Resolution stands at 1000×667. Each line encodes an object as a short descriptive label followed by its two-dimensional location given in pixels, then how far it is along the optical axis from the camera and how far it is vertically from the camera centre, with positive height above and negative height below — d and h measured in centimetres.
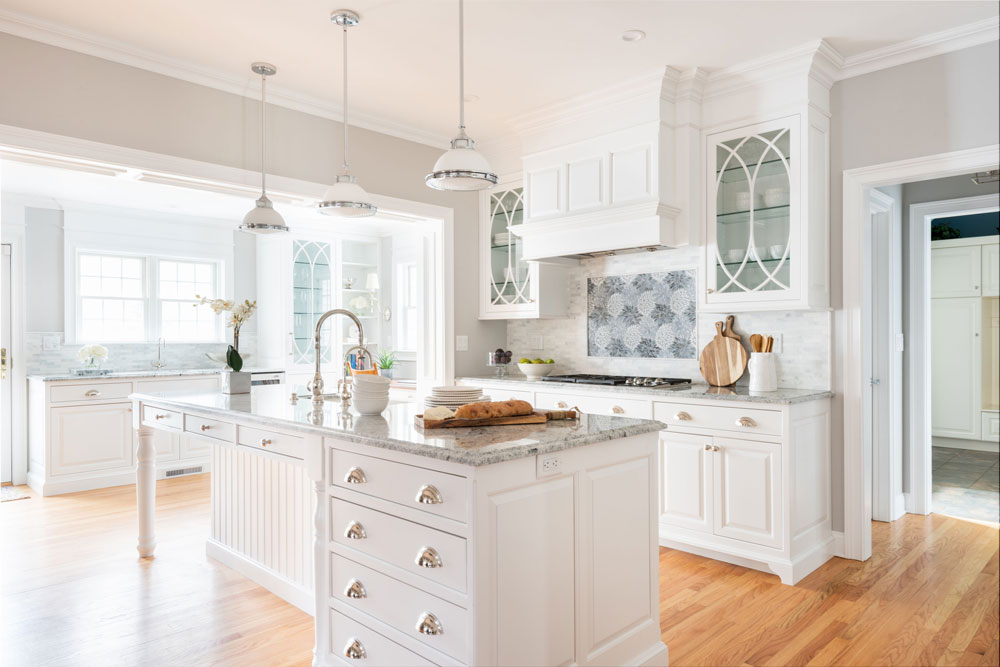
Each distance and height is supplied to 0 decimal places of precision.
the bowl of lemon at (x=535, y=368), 473 -23
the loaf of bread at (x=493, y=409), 227 -26
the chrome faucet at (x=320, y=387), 294 -23
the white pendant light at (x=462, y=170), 243 +62
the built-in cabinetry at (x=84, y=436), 518 -80
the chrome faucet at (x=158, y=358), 641 -20
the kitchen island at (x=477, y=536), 185 -63
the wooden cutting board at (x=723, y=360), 390 -15
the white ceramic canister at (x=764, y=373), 354 -21
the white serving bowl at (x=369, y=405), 258 -27
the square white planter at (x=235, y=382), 349 -24
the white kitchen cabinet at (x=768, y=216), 348 +66
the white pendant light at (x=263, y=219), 338 +62
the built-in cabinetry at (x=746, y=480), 326 -77
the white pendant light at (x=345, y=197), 307 +67
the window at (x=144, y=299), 614 +39
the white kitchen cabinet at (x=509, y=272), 477 +48
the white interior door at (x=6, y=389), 548 -42
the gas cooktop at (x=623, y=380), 392 -29
